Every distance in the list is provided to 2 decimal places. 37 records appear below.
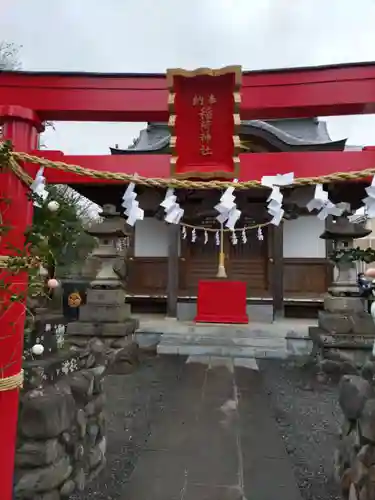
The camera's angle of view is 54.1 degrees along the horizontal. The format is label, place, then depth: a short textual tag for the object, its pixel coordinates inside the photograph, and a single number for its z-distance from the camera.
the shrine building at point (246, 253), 11.04
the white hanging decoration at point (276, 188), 2.47
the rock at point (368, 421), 2.47
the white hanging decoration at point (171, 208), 2.79
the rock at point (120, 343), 7.23
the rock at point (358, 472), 2.51
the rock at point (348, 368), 6.23
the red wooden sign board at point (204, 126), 2.74
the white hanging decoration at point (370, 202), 2.42
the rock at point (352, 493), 2.57
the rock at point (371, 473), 2.40
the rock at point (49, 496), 2.52
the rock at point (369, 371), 3.11
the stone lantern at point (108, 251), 7.76
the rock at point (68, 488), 2.69
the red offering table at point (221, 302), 10.08
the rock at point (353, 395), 2.72
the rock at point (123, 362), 6.95
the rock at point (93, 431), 3.26
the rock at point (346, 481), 2.71
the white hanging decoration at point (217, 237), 10.79
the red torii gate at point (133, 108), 2.62
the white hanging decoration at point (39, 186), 2.56
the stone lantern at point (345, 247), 6.95
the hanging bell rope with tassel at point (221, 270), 8.93
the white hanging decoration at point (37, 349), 2.89
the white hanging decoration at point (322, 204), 2.57
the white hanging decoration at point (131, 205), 2.71
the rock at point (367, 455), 2.47
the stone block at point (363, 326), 6.49
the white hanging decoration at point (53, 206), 2.63
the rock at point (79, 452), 2.91
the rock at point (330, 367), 6.32
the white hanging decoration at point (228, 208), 2.60
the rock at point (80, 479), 2.90
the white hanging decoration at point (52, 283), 2.49
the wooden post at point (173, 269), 11.27
